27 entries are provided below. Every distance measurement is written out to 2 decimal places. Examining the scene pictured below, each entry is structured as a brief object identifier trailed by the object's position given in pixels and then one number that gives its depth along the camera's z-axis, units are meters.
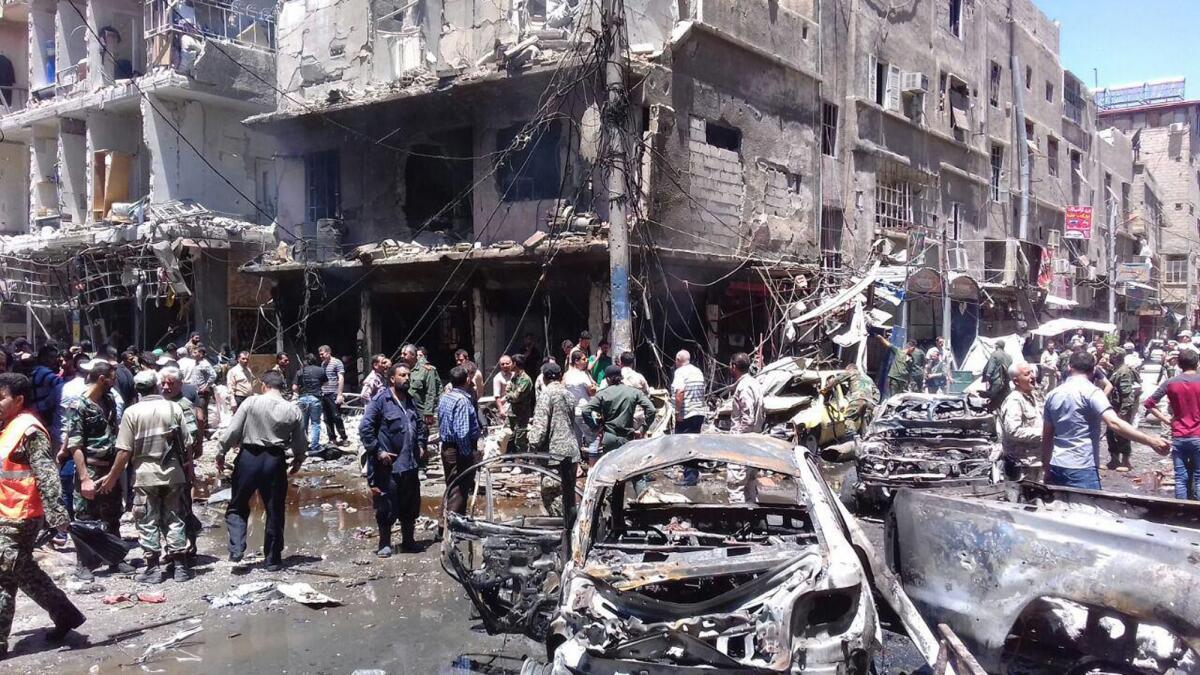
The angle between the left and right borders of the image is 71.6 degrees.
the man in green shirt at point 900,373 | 16.22
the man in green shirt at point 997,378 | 13.76
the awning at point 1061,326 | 23.16
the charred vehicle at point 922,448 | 8.44
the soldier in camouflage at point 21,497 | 5.24
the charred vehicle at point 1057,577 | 3.71
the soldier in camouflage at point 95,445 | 7.23
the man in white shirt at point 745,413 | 9.21
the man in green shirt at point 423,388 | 11.98
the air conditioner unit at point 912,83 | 22.75
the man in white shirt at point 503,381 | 10.89
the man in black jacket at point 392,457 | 7.77
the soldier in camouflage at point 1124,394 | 13.38
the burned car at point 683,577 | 3.78
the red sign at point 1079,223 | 29.11
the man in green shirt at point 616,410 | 9.45
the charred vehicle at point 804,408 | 11.78
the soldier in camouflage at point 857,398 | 11.92
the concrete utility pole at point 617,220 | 12.20
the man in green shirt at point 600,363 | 13.40
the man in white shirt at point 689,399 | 10.45
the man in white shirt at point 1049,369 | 19.95
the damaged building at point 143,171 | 20.06
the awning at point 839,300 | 15.80
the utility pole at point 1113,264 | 32.16
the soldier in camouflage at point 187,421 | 7.19
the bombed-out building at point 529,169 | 15.22
